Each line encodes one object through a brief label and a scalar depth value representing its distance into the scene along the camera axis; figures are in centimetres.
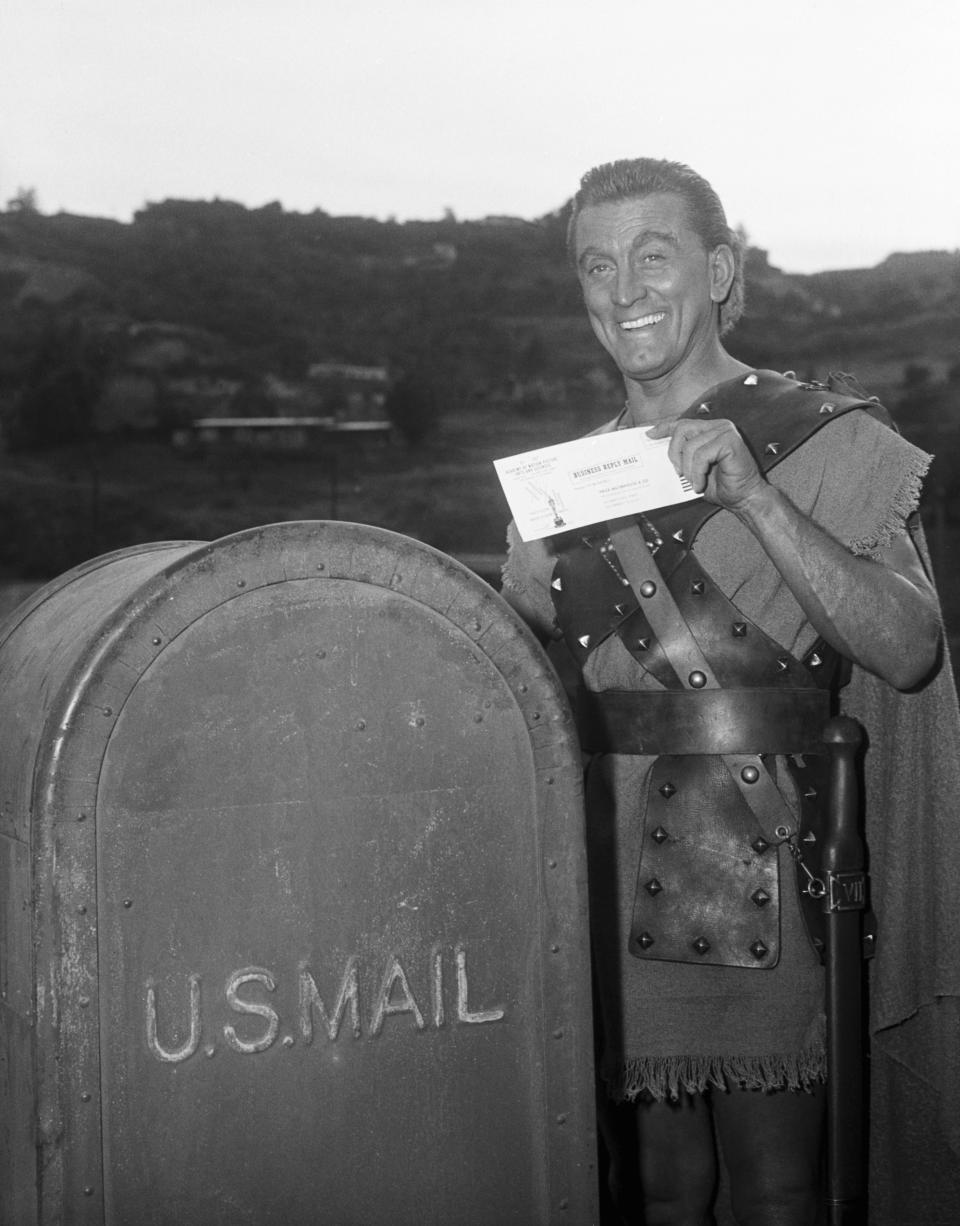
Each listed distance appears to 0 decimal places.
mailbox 144
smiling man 170
